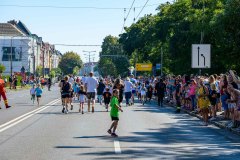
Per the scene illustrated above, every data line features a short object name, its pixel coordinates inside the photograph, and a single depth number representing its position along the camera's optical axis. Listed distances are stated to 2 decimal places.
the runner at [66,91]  23.20
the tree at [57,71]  141.88
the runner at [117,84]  18.73
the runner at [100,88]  29.59
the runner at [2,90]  25.31
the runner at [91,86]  23.62
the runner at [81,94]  23.71
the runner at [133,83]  32.00
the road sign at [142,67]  82.94
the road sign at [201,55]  23.56
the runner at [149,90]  34.47
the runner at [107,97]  24.95
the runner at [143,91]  33.29
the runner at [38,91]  29.34
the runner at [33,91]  31.65
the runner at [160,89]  29.81
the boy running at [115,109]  14.51
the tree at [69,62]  172.38
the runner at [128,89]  30.36
